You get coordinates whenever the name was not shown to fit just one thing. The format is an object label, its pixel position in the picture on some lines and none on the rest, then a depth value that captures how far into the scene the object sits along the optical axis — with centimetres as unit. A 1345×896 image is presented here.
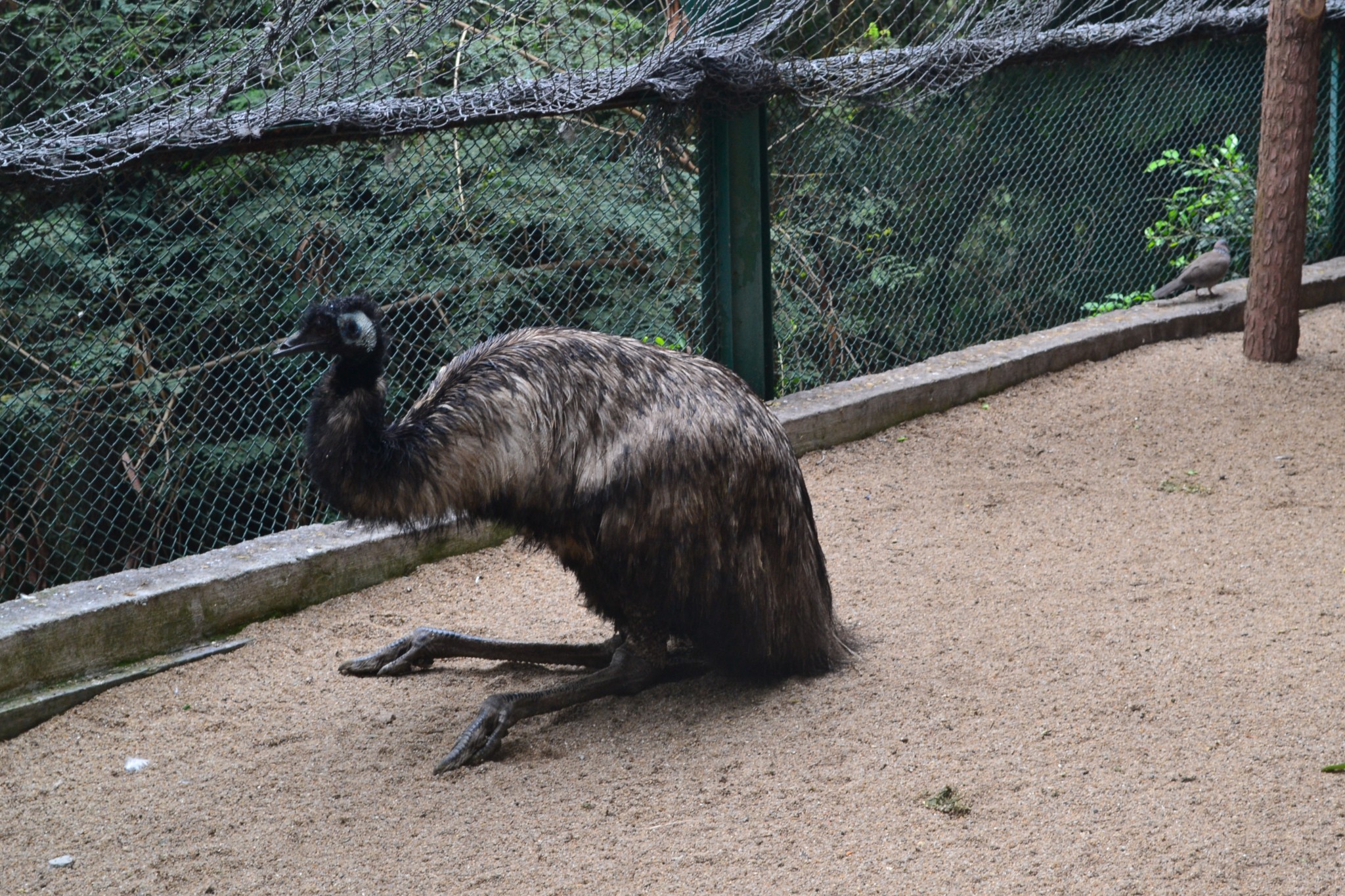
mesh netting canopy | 830
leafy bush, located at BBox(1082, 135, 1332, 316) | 1592
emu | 682
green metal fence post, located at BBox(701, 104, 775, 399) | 1154
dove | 1478
